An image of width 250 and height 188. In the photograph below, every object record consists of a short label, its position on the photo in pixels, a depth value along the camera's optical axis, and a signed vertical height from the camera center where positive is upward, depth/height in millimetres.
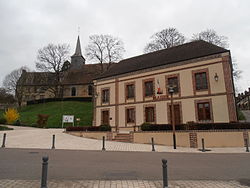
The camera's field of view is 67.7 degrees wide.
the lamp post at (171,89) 13461 +2511
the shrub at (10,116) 29469 +1451
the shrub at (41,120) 27814 +674
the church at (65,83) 43656 +10146
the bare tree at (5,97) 47688 +7245
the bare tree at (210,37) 29466 +13981
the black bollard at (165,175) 4298 -1173
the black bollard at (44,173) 4117 -1053
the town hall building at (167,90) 16828 +3704
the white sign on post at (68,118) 23203 +847
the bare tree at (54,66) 41750 +13317
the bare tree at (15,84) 45375 +10339
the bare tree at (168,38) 31312 +14428
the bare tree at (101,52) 36969 +14285
